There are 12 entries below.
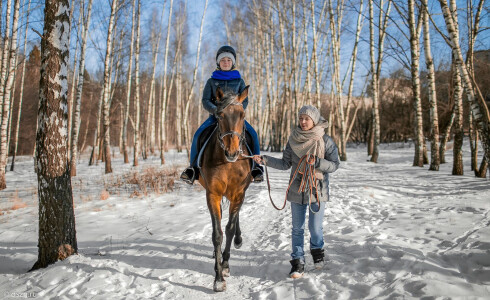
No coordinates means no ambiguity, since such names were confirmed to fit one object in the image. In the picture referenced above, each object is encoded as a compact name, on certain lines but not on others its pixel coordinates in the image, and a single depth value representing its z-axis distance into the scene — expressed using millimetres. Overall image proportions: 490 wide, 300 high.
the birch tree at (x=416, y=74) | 10376
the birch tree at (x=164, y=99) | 17078
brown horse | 2885
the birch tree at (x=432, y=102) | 9836
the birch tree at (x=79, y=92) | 12539
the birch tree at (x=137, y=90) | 15089
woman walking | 3150
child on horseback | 3986
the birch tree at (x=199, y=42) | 18000
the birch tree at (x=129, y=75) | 15381
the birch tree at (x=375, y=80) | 14367
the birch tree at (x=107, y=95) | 11633
